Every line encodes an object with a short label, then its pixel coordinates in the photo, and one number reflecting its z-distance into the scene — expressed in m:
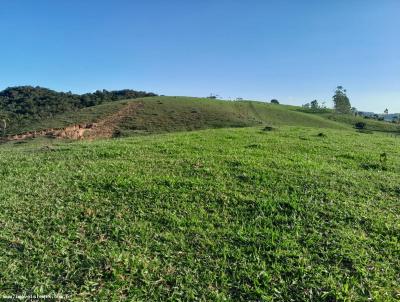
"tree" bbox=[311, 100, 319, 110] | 101.44
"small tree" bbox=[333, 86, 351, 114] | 91.38
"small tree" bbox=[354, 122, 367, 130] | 58.51
